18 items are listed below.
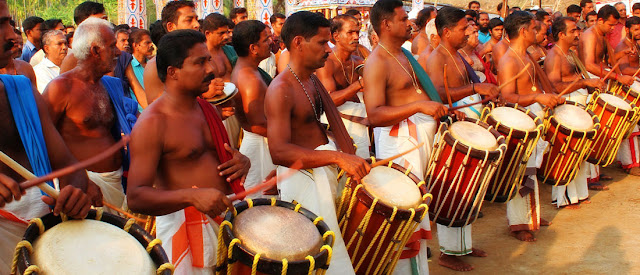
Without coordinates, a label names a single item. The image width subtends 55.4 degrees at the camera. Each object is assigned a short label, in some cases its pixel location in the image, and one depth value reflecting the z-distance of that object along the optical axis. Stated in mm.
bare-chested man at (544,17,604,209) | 7535
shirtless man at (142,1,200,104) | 6070
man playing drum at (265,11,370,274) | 3598
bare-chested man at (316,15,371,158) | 6492
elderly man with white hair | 3990
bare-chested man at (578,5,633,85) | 8984
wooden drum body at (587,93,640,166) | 7480
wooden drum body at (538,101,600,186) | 6484
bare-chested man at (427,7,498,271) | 5527
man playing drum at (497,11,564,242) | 6418
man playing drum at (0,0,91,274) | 2818
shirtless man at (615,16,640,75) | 9729
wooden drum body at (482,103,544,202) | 5379
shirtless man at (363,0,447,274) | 4758
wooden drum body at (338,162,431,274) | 3604
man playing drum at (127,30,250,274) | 2963
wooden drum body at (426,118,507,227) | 4598
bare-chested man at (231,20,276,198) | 5258
